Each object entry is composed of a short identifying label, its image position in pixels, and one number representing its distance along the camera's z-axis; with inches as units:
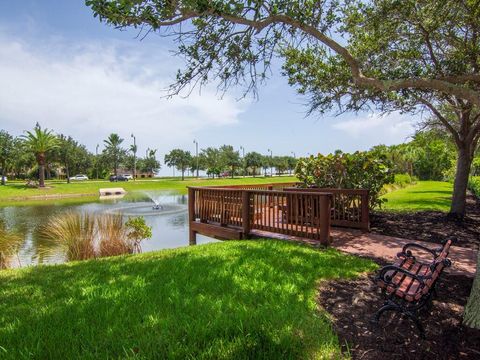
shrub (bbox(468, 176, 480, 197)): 768.3
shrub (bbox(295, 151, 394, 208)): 353.1
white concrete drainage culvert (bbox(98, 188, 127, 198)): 1473.9
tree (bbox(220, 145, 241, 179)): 3452.3
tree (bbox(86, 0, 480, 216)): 156.4
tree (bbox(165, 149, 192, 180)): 3235.7
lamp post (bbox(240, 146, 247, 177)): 3753.4
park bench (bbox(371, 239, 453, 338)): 110.1
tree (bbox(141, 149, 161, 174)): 3873.0
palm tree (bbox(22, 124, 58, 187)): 1726.1
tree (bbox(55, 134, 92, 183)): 2321.1
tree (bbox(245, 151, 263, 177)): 3752.5
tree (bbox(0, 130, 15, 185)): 1868.6
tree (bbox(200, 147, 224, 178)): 3333.9
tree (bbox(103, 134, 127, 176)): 2945.4
